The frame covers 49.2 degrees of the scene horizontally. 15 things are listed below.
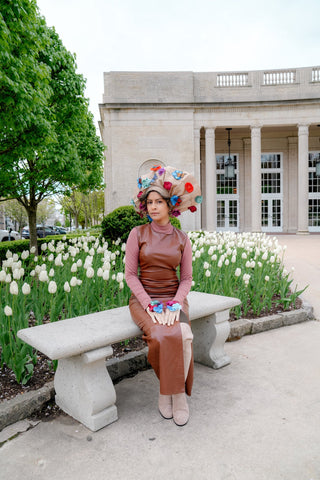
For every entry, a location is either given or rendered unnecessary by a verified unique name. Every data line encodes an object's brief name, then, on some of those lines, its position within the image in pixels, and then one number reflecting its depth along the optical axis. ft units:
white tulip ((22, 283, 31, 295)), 10.59
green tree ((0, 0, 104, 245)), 16.39
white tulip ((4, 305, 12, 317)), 9.62
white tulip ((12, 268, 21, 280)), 11.76
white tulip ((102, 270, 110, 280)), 12.45
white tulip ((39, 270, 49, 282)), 11.94
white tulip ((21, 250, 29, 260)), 14.89
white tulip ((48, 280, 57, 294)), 10.81
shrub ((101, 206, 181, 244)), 26.76
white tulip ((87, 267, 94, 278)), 12.70
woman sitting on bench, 8.97
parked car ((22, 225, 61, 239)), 107.48
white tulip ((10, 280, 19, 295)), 10.31
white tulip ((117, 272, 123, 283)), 12.68
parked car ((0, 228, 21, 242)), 72.69
